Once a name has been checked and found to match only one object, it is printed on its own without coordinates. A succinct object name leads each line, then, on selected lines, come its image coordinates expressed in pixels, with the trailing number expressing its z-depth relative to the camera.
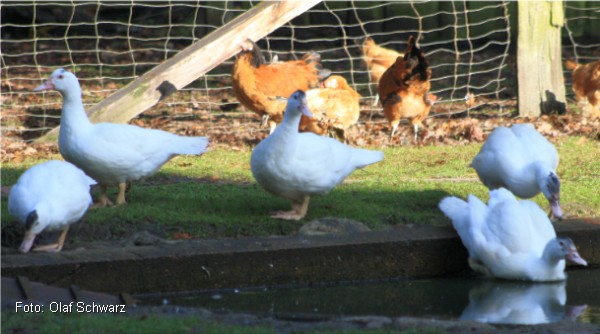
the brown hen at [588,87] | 23.39
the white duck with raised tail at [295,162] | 13.41
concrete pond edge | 11.20
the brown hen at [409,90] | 21.36
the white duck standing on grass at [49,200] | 11.64
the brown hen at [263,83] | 21.30
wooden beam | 19.69
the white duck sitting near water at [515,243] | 12.48
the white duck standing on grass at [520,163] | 14.00
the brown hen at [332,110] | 20.47
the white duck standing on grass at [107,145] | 13.64
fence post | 23.12
